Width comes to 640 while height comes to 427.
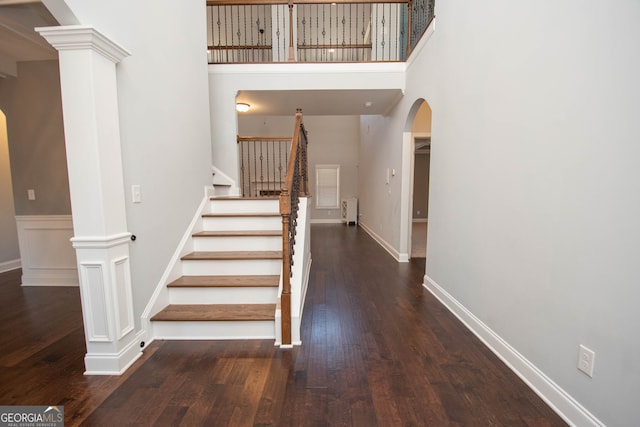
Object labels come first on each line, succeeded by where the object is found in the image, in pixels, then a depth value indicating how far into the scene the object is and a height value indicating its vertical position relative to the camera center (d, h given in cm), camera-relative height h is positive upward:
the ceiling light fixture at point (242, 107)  489 +142
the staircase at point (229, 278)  213 -83
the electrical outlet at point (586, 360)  127 -84
